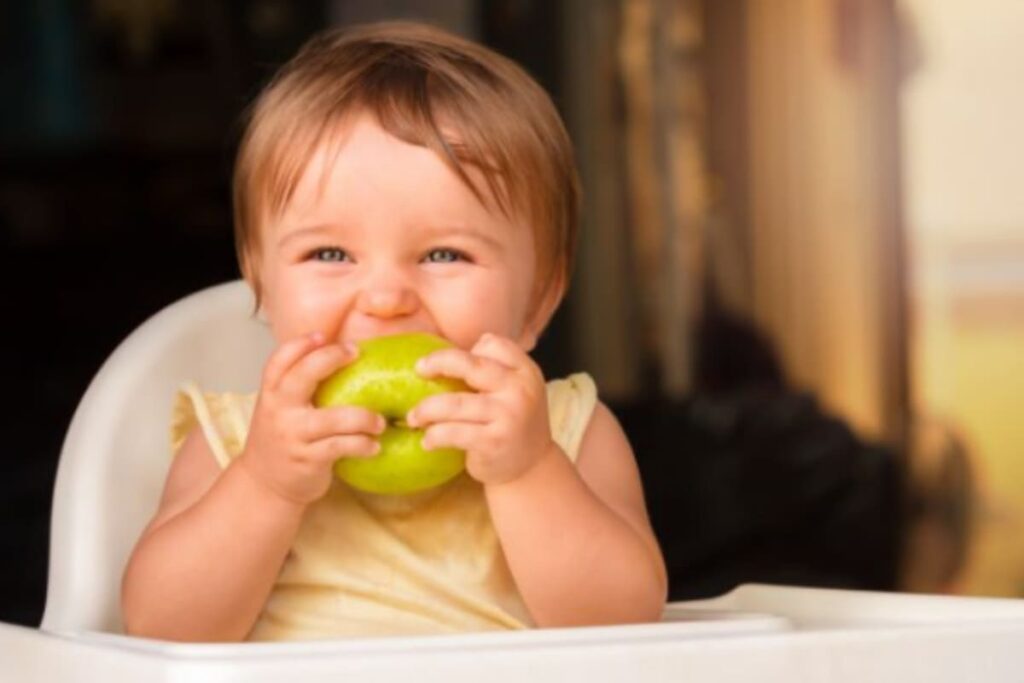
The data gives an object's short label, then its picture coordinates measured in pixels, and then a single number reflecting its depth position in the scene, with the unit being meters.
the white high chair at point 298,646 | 1.44
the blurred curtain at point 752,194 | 5.20
